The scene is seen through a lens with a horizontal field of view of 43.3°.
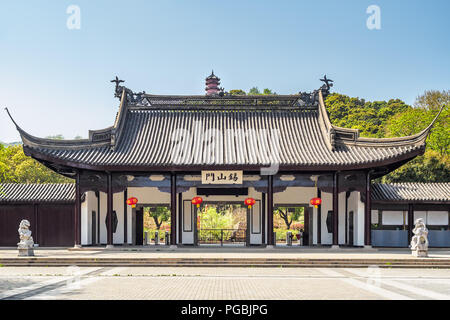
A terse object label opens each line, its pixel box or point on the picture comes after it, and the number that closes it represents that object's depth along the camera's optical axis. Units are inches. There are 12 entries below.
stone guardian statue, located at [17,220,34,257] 720.3
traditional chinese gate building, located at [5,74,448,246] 852.0
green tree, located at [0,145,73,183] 1743.4
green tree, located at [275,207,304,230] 1758.6
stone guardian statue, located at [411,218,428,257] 719.1
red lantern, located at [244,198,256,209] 885.2
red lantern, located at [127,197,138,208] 897.5
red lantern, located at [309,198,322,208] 871.1
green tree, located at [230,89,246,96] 2728.3
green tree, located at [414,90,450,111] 1958.7
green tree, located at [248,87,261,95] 3296.8
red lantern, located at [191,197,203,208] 896.3
